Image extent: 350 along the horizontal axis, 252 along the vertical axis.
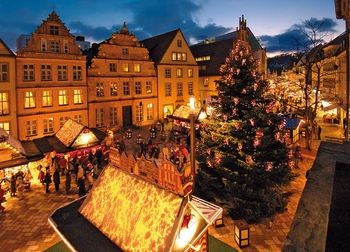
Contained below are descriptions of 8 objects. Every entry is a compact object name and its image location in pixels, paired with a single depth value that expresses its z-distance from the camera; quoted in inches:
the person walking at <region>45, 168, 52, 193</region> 644.7
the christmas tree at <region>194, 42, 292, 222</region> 480.4
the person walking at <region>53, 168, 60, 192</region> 652.1
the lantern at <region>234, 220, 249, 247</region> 413.8
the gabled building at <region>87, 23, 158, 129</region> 1298.0
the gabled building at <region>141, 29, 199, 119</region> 1568.7
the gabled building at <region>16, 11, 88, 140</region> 1064.2
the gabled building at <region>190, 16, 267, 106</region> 1854.1
